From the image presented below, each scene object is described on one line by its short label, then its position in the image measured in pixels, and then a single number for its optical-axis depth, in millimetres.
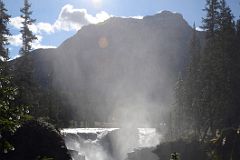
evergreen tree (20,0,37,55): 55062
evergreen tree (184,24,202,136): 60969
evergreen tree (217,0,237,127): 52875
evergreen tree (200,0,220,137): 54531
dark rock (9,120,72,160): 31527
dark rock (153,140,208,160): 48250
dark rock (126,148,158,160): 60188
